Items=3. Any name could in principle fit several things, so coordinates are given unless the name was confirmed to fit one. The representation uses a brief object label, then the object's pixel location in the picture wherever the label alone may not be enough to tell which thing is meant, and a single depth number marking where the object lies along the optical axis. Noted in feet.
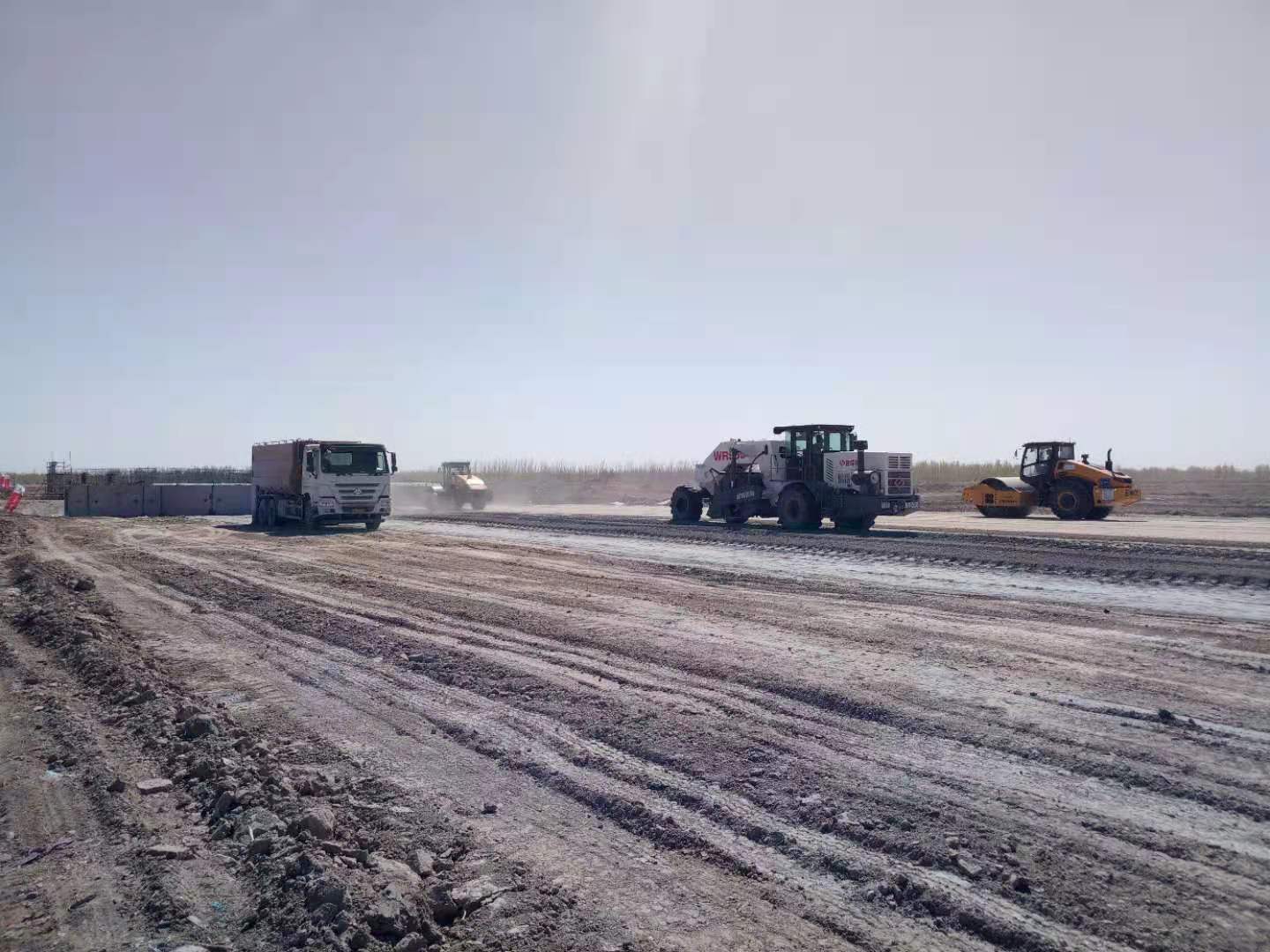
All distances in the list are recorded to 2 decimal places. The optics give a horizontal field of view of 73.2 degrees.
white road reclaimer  71.97
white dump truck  80.33
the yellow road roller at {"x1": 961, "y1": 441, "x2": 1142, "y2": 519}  86.58
